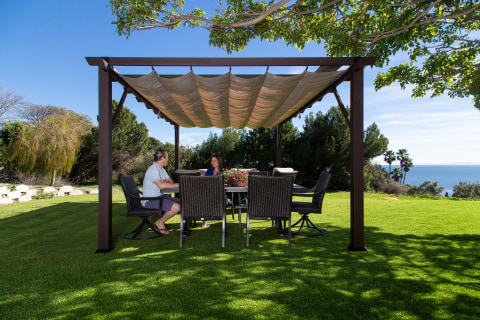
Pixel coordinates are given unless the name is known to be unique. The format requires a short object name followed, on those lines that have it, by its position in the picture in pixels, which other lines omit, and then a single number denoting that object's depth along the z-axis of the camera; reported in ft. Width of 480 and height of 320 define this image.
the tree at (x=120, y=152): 56.93
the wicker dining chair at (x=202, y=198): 11.54
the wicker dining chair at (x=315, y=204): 13.53
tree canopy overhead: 16.21
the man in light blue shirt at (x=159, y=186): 13.37
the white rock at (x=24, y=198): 28.47
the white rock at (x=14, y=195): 27.25
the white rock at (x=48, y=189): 33.02
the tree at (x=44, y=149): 40.19
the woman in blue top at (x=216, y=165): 16.39
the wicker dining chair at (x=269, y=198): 11.82
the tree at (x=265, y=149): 52.60
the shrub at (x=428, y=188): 79.56
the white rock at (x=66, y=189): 34.58
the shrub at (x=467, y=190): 71.97
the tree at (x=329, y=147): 51.40
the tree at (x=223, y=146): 51.85
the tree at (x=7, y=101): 77.71
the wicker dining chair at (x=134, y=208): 12.94
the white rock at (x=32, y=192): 30.58
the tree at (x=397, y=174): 116.18
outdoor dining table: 13.48
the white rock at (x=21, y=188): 29.90
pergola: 11.56
